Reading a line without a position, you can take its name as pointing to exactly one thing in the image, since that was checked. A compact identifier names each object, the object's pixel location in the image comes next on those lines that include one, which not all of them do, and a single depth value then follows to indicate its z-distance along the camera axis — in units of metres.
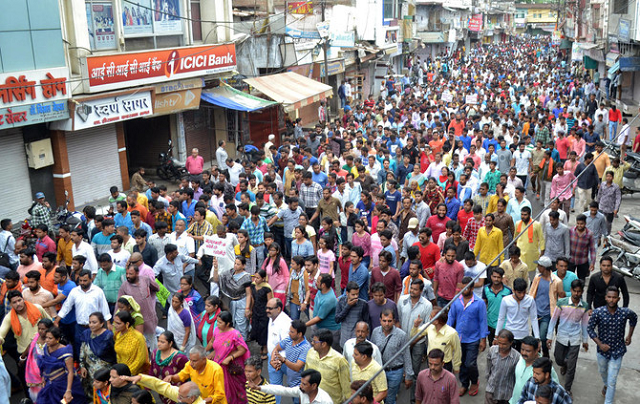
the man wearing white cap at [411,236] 9.35
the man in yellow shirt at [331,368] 5.96
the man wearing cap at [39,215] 10.87
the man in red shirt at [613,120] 20.52
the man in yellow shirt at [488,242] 9.29
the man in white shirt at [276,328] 6.80
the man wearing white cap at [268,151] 15.09
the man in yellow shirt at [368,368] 5.93
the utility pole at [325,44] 24.12
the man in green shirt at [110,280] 8.07
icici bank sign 14.73
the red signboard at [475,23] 73.88
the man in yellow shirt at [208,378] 5.85
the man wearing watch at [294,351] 6.34
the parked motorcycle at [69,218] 10.67
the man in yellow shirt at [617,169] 12.95
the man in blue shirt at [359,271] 8.03
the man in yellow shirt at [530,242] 9.48
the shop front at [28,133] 12.88
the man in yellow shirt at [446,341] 6.75
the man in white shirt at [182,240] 9.20
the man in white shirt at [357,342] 6.17
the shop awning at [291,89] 20.50
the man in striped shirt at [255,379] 5.79
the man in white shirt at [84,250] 8.83
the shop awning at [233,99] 18.83
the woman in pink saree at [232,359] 6.30
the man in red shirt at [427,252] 8.77
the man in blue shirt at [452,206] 11.02
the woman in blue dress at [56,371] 6.35
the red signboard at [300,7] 24.52
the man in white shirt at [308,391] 5.43
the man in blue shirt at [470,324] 7.19
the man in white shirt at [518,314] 7.26
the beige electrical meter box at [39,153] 13.88
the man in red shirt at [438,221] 10.09
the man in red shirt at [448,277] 8.07
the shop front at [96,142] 14.50
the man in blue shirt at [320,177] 12.48
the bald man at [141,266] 7.71
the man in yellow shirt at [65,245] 9.44
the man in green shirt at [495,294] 7.56
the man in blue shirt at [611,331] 6.93
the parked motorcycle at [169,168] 17.91
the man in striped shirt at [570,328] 7.26
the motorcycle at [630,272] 10.57
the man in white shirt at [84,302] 7.41
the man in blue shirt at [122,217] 10.08
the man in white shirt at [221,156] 15.06
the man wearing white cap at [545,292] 7.65
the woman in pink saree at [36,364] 6.46
